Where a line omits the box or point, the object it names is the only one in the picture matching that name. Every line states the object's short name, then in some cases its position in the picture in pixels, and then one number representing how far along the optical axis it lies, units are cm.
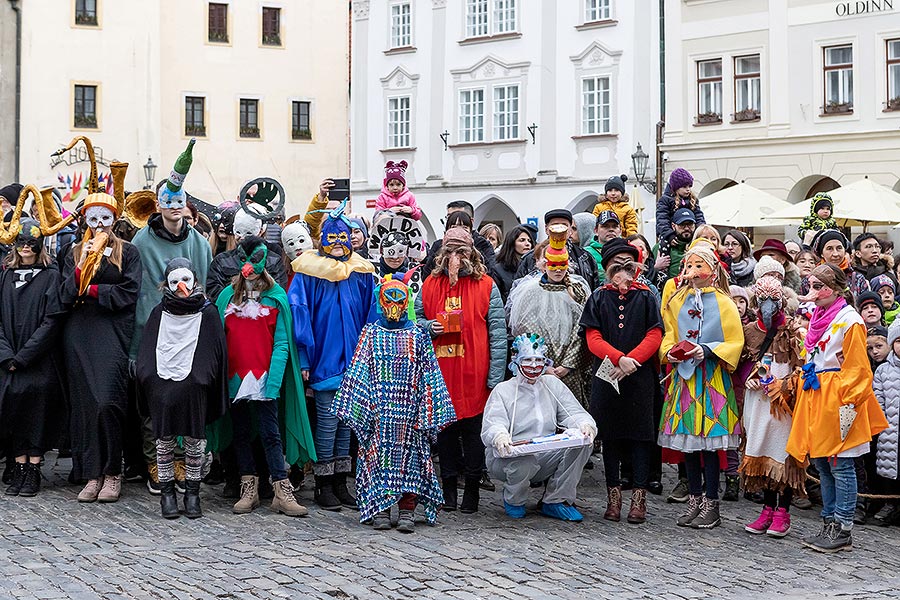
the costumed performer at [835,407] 888
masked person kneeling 965
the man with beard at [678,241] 1192
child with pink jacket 1203
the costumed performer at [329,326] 1000
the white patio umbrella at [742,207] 2053
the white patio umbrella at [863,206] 1953
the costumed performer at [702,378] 950
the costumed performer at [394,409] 941
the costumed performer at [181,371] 950
